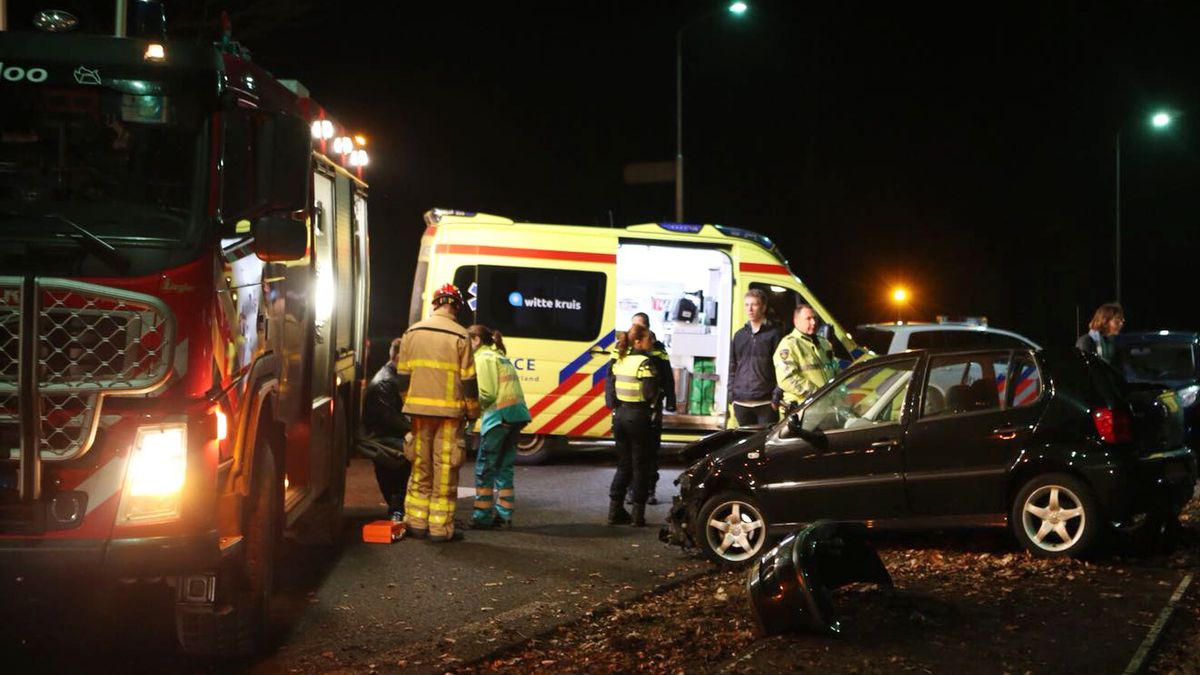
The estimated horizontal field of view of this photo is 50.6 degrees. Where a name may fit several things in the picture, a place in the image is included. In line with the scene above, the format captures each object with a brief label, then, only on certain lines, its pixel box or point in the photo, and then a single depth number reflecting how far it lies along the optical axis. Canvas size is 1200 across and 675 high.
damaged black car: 8.16
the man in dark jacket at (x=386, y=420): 10.09
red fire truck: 5.16
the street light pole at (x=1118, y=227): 27.56
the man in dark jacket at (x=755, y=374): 11.93
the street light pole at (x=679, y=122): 22.90
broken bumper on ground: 6.16
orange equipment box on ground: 9.53
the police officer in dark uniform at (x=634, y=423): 10.69
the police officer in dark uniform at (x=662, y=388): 10.97
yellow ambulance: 14.73
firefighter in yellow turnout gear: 9.29
